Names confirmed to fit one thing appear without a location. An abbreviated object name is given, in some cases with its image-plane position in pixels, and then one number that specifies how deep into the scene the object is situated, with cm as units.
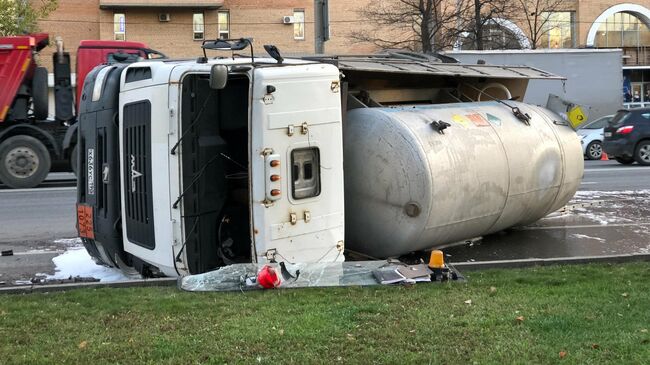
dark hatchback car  1989
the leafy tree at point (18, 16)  2562
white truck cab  629
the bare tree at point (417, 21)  3106
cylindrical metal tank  737
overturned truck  637
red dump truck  1581
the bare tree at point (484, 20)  3153
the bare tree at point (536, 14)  3869
